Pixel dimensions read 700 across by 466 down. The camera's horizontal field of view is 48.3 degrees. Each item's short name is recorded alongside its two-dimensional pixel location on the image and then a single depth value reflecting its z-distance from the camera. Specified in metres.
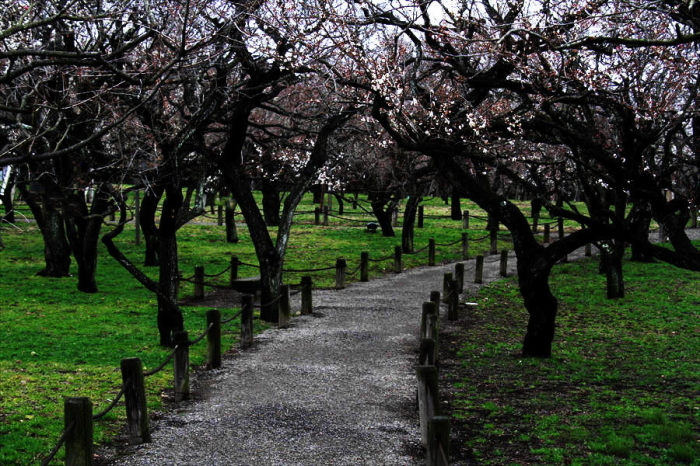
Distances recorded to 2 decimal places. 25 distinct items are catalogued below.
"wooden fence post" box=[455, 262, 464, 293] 20.65
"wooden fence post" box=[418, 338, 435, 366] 10.08
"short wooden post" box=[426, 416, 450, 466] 6.80
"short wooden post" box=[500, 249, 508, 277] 26.38
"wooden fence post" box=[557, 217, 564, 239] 36.85
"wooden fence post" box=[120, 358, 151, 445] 8.81
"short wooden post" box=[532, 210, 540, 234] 40.66
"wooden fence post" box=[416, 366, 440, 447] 8.57
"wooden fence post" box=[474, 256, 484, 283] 24.34
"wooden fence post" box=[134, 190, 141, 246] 31.05
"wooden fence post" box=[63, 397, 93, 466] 7.30
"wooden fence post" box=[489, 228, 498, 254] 33.34
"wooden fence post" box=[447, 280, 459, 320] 18.16
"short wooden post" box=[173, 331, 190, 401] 10.82
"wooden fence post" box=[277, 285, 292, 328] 16.78
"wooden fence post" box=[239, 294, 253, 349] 14.64
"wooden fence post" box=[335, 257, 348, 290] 22.78
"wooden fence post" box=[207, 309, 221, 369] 12.61
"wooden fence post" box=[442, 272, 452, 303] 18.30
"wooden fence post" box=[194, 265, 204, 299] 20.97
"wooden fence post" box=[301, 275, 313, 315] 18.38
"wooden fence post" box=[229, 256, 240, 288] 23.04
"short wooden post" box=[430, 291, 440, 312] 15.26
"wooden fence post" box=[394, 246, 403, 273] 26.76
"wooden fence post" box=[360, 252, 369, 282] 24.56
